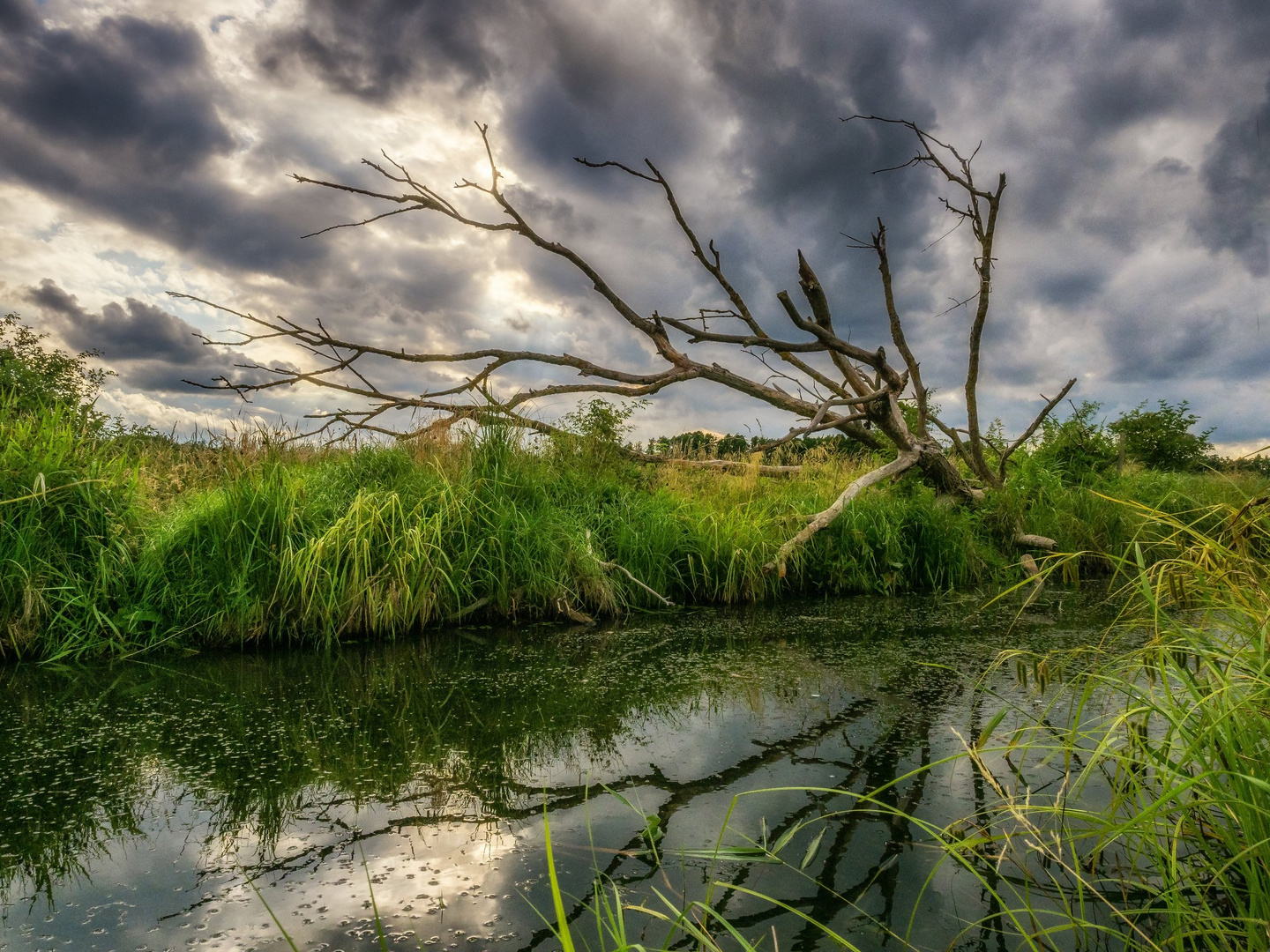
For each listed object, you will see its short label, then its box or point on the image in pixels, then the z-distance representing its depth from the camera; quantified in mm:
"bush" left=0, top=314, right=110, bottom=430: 12938
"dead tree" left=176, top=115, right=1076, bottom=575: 5203
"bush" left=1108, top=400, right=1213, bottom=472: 15608
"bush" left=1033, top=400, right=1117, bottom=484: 8320
